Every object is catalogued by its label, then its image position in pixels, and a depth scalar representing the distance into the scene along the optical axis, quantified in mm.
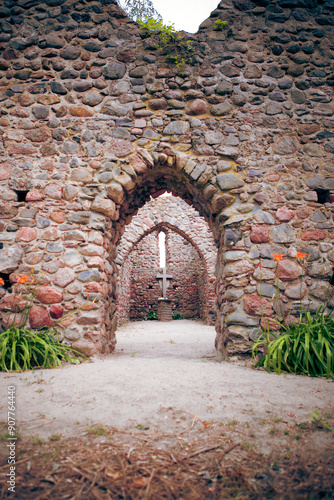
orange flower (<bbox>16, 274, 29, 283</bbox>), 2731
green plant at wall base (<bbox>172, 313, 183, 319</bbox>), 12258
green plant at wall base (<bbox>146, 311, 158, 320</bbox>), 12000
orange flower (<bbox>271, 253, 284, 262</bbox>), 2777
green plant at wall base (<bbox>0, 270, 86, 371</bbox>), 2359
